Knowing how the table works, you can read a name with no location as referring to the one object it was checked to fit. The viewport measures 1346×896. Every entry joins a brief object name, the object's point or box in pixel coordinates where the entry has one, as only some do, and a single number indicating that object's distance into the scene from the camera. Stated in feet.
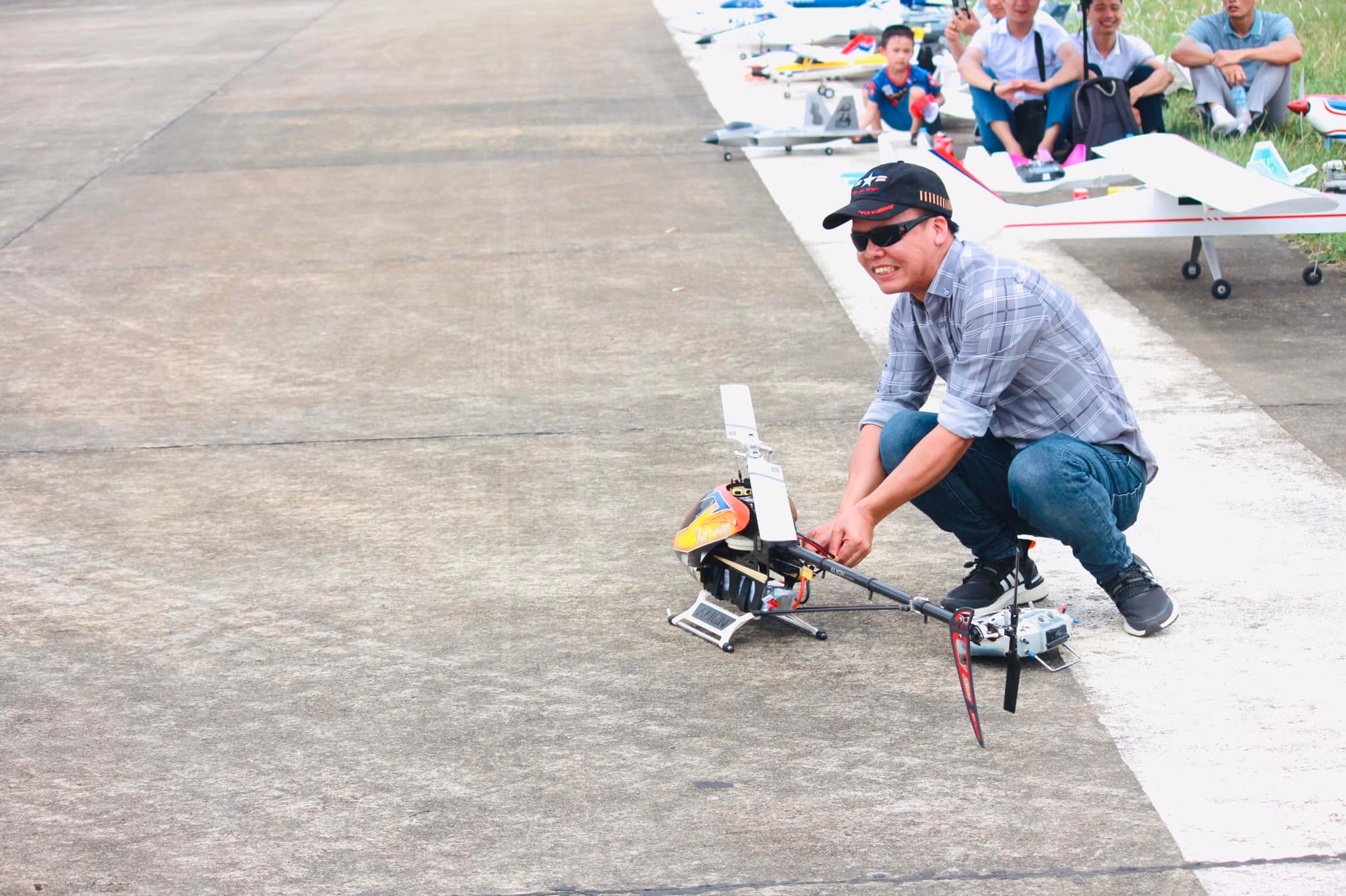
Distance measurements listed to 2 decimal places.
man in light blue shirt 33.65
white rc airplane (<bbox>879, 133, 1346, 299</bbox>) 22.91
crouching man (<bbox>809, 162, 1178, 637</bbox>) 11.80
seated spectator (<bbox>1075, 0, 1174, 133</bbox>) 31.81
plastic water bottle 33.86
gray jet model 37.60
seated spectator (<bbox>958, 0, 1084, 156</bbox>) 31.99
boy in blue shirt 37.19
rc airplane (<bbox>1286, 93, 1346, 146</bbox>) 25.89
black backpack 29.91
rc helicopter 12.05
